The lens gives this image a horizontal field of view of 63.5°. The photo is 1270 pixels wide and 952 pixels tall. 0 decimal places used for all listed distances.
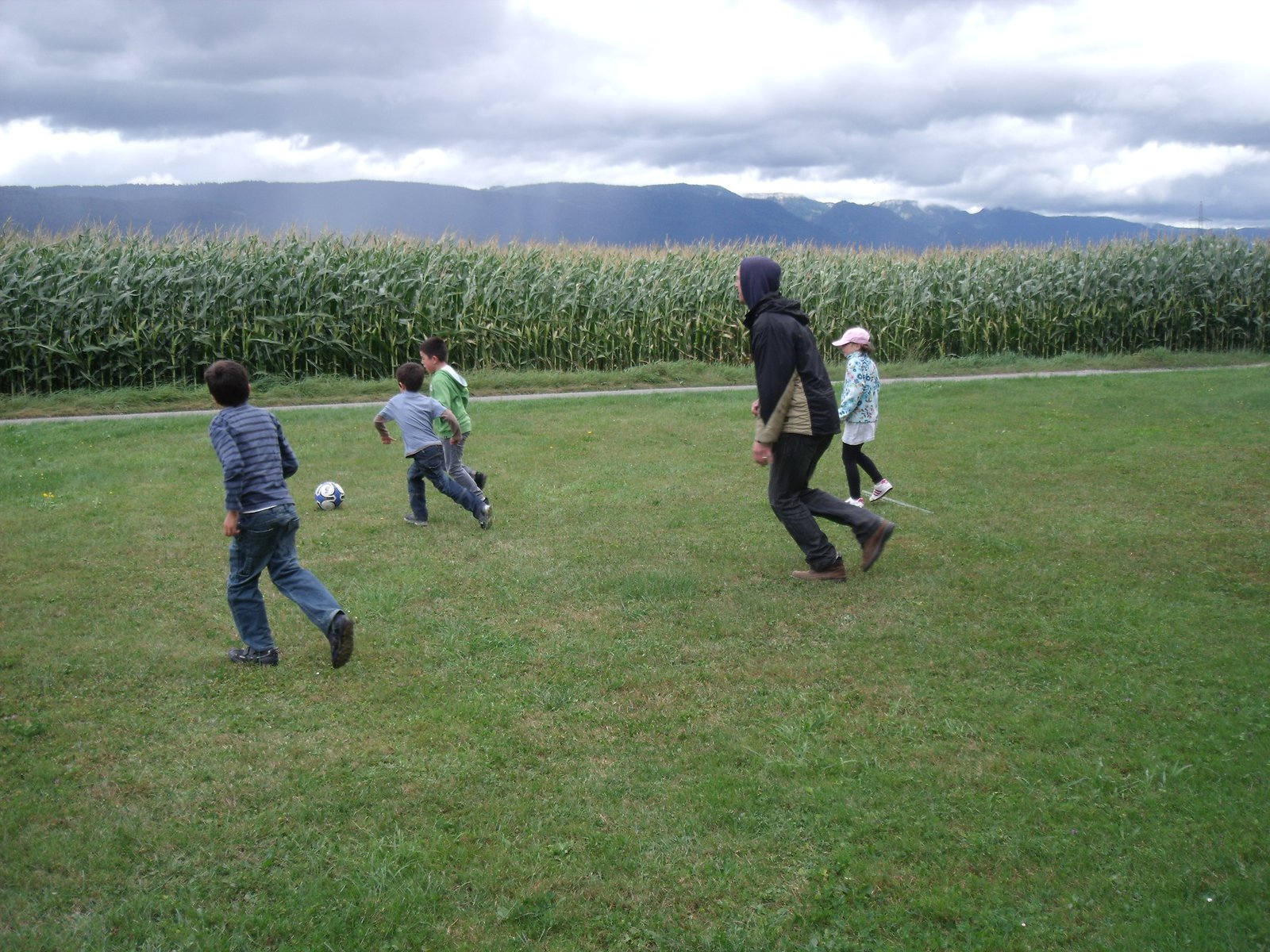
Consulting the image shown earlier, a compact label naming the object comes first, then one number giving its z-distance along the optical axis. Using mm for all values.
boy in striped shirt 5703
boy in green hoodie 8914
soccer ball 9719
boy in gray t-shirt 8562
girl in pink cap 9094
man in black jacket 6742
